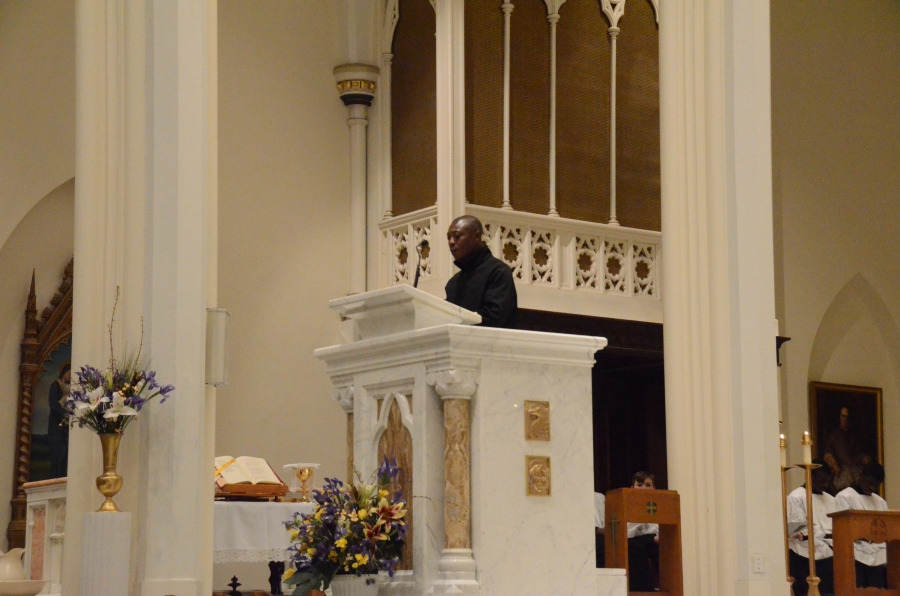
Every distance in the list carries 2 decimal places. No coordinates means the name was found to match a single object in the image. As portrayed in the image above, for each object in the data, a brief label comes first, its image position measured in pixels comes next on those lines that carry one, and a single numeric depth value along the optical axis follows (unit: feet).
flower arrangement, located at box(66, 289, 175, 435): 36.12
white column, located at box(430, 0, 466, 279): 65.32
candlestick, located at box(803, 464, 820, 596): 45.74
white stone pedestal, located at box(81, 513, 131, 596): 35.30
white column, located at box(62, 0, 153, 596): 38.38
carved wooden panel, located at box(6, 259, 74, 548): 63.25
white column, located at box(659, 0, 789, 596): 45.39
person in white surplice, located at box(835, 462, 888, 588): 59.94
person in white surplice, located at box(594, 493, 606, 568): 64.07
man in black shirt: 37.76
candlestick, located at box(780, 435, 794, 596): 47.03
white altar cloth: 45.65
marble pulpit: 33.58
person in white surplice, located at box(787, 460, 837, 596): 60.15
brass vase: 36.08
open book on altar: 47.46
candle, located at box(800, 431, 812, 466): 46.12
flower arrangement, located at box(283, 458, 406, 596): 33.63
